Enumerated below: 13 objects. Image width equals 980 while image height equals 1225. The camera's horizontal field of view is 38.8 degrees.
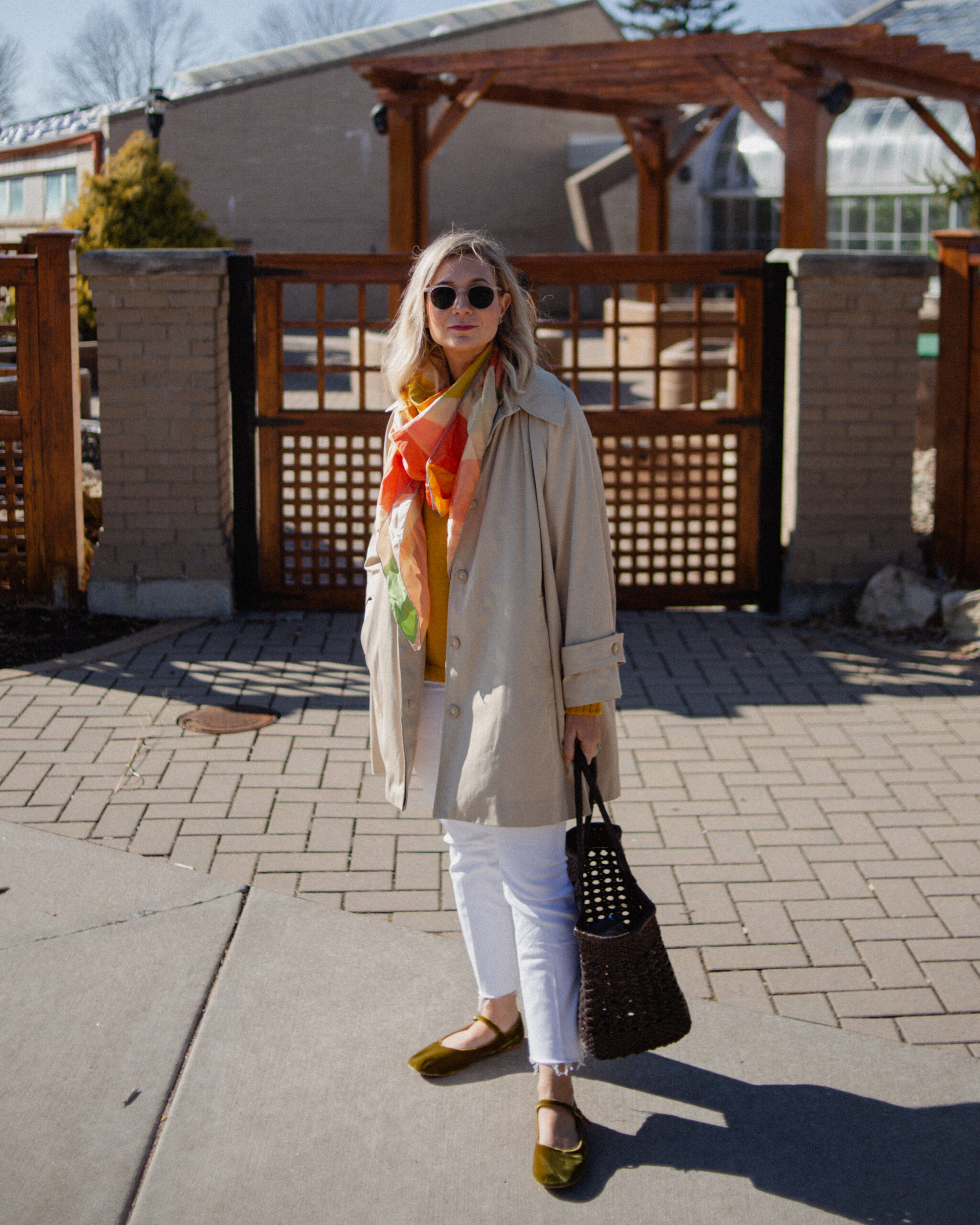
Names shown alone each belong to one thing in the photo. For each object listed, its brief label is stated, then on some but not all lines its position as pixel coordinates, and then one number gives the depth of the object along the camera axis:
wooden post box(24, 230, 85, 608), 6.86
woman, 2.88
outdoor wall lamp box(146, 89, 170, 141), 23.05
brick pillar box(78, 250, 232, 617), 6.92
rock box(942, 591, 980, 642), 6.73
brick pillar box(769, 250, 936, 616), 7.09
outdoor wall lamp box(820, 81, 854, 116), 11.39
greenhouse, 23.34
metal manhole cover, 5.56
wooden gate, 7.07
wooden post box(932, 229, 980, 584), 7.17
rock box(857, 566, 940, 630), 6.96
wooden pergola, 11.48
